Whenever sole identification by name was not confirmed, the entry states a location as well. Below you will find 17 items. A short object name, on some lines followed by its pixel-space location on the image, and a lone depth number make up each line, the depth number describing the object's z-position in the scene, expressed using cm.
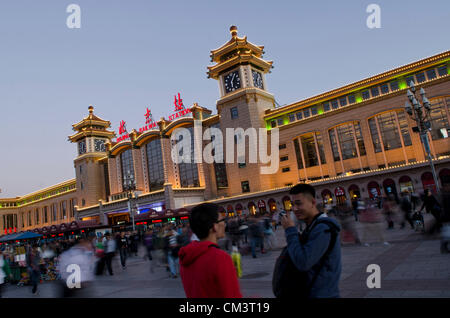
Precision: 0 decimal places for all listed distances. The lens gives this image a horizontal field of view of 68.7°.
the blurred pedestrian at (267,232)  1567
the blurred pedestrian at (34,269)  1228
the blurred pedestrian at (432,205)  1120
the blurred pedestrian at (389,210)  1573
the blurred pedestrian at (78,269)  712
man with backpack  246
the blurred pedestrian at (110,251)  1482
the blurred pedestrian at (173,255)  1191
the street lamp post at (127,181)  6162
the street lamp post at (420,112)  1655
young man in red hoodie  221
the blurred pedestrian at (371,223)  1290
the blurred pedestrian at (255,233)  1418
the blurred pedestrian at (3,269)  951
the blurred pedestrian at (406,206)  1469
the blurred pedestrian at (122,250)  1648
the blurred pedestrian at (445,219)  810
